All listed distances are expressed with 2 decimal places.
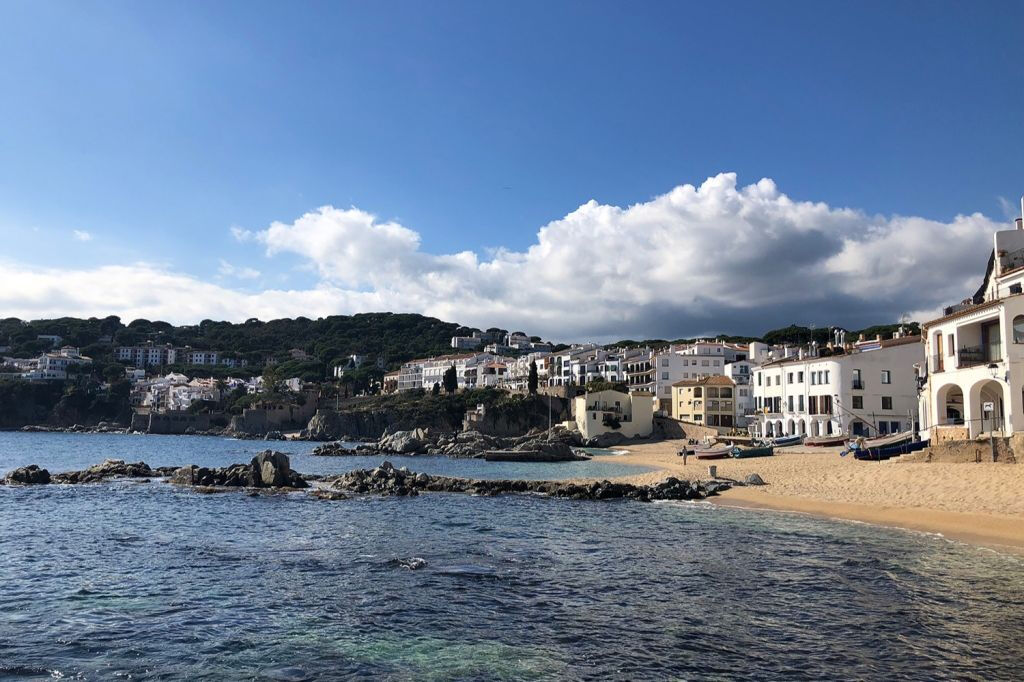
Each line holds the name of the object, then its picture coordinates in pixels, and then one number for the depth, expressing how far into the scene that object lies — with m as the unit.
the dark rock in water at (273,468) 41.88
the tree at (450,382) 136.23
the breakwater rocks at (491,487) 36.38
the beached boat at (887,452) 39.31
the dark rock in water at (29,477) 43.34
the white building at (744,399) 88.06
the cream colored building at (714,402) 89.31
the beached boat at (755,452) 53.34
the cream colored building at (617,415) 94.88
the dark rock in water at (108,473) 45.16
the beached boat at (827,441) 55.72
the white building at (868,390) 61.78
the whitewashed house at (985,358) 33.22
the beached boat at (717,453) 55.56
